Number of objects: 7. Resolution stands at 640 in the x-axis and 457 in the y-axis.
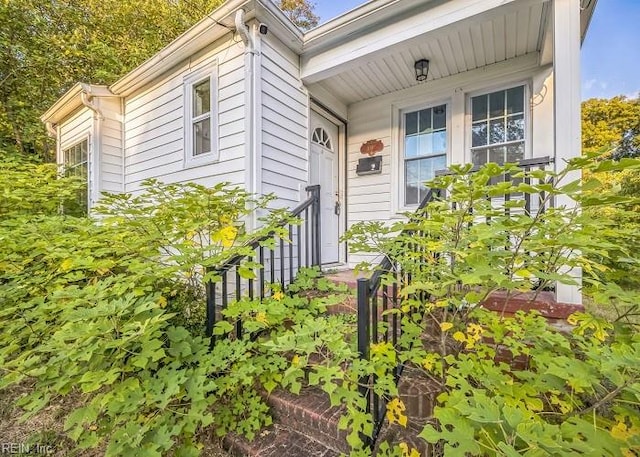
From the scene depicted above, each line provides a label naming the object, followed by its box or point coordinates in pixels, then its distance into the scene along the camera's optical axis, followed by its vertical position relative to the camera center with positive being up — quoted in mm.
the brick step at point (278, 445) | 1767 -1375
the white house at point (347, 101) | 3059 +1774
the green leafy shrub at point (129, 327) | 1466 -623
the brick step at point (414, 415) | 1690 -1190
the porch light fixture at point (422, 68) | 3676 +2065
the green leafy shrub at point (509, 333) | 962 -519
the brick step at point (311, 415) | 1791 -1238
